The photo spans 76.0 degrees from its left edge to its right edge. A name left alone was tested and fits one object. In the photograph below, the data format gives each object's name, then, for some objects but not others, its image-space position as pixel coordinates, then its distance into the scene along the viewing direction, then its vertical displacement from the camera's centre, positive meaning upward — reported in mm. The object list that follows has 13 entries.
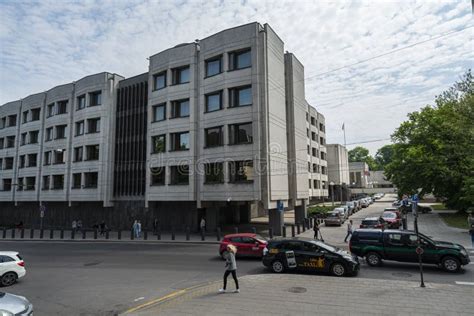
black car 12013 -2280
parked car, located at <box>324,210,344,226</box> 31125 -1845
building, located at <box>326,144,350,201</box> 71438 +7515
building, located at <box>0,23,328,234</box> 25344 +6291
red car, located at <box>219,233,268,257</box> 15703 -2182
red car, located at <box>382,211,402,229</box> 27250 -1704
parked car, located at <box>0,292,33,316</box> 6803 -2344
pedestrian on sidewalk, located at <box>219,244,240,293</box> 9641 -1997
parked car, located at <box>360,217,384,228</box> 24277 -1782
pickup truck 12548 -2094
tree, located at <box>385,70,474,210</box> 31656 +5037
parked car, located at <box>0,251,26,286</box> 11989 -2527
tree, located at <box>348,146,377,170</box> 125100 +19000
